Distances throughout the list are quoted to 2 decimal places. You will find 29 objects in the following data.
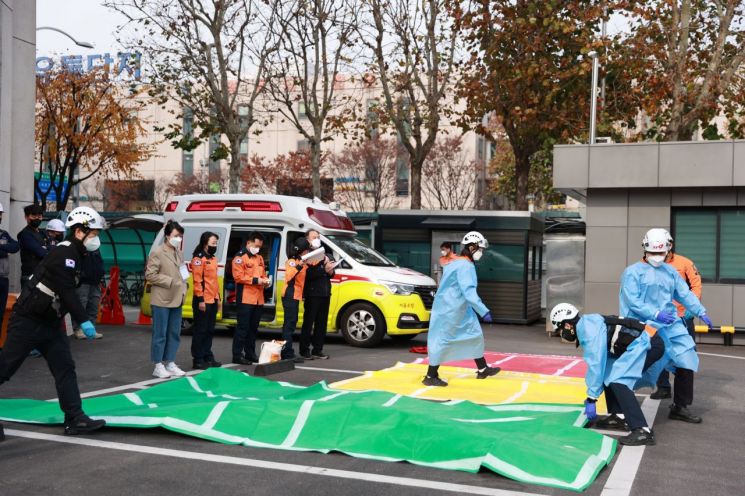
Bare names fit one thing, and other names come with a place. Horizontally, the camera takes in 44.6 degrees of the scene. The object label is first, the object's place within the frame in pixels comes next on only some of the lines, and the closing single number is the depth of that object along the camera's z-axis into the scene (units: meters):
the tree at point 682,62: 20.70
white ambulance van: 14.62
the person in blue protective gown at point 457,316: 10.48
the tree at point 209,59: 24.64
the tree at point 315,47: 25.19
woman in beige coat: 10.77
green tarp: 6.45
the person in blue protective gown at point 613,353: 7.49
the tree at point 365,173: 52.72
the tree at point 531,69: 23.62
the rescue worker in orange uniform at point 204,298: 11.69
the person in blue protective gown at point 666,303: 8.54
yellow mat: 9.44
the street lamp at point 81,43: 29.77
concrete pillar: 14.67
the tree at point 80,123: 32.31
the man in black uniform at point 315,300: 13.02
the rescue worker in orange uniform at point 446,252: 17.33
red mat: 12.02
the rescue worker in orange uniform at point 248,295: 12.24
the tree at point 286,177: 55.28
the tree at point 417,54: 24.95
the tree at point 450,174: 51.94
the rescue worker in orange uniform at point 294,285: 12.69
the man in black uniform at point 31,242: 12.70
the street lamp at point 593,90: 20.19
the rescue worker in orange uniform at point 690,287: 9.99
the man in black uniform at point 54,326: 7.20
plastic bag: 11.60
